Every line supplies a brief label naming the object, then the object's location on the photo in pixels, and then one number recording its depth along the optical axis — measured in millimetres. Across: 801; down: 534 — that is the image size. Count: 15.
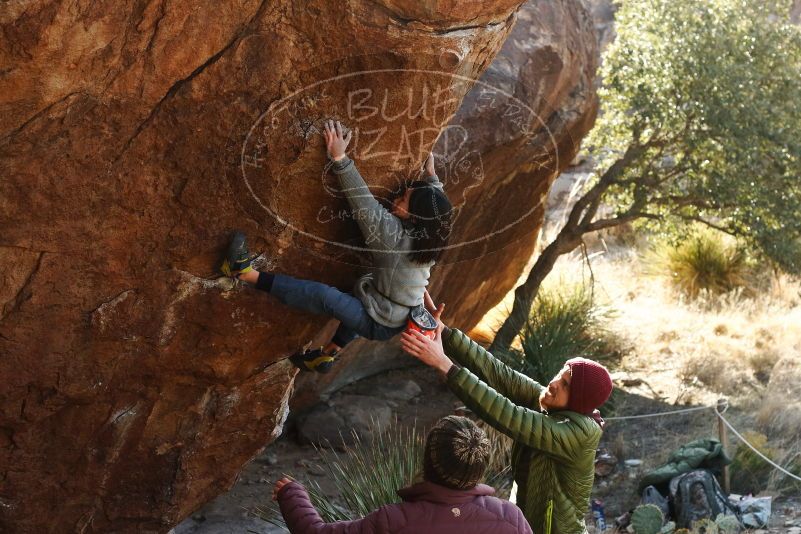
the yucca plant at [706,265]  14359
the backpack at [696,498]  7258
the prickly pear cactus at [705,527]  6787
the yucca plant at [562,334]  9867
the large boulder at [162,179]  4379
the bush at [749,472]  8141
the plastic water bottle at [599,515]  7374
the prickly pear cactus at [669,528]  6949
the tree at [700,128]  9992
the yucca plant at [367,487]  6172
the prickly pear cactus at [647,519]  6922
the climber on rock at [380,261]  4754
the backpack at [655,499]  7590
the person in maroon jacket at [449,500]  3291
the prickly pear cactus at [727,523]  6941
